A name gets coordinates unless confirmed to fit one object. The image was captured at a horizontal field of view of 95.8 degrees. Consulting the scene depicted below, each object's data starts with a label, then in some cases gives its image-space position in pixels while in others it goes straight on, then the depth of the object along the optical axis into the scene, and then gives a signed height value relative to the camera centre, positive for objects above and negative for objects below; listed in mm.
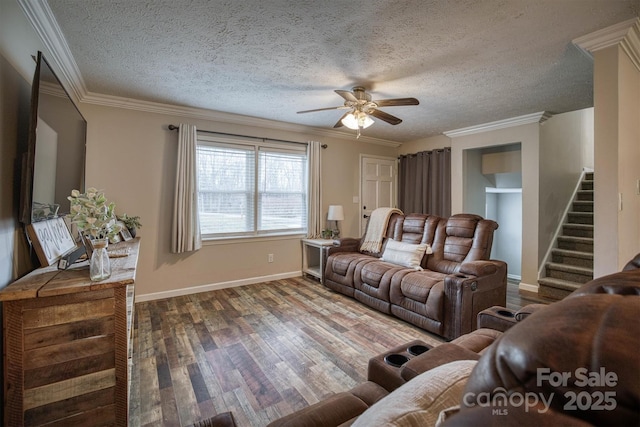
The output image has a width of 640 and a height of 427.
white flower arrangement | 1532 +12
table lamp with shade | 4727 +103
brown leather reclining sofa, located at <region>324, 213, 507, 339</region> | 2592 -577
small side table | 4215 -605
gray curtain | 5008 +706
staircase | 3795 -442
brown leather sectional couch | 336 -183
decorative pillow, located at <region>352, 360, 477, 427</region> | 596 -402
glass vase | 1477 -246
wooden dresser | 1277 -634
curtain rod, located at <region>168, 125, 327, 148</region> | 3650 +1180
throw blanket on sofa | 4059 -135
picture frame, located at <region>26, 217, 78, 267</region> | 1591 -150
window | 3971 +459
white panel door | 5431 +700
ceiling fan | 2846 +1141
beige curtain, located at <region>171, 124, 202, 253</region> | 3619 +242
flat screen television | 1475 +396
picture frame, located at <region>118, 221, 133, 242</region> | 2930 -189
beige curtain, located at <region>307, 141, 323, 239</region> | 4695 +518
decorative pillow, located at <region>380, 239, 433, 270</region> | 3324 -391
